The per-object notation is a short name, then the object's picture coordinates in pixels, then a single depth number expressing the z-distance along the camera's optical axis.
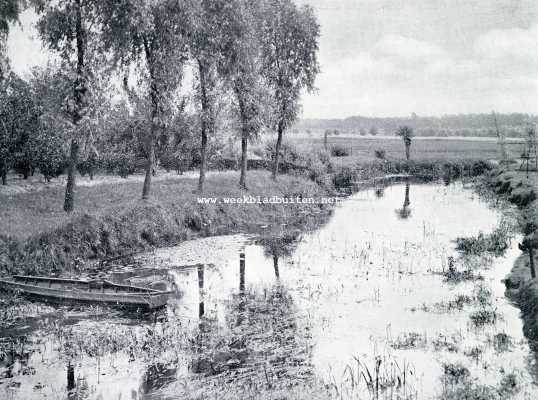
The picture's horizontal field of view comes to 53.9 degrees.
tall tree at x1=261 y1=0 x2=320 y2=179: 44.31
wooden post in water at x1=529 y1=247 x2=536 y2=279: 19.58
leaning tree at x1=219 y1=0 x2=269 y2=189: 35.81
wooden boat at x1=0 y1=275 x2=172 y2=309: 18.83
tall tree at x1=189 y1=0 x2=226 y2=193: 34.16
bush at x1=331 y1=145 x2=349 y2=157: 76.19
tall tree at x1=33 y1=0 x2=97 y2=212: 25.72
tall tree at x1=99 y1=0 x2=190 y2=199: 27.03
